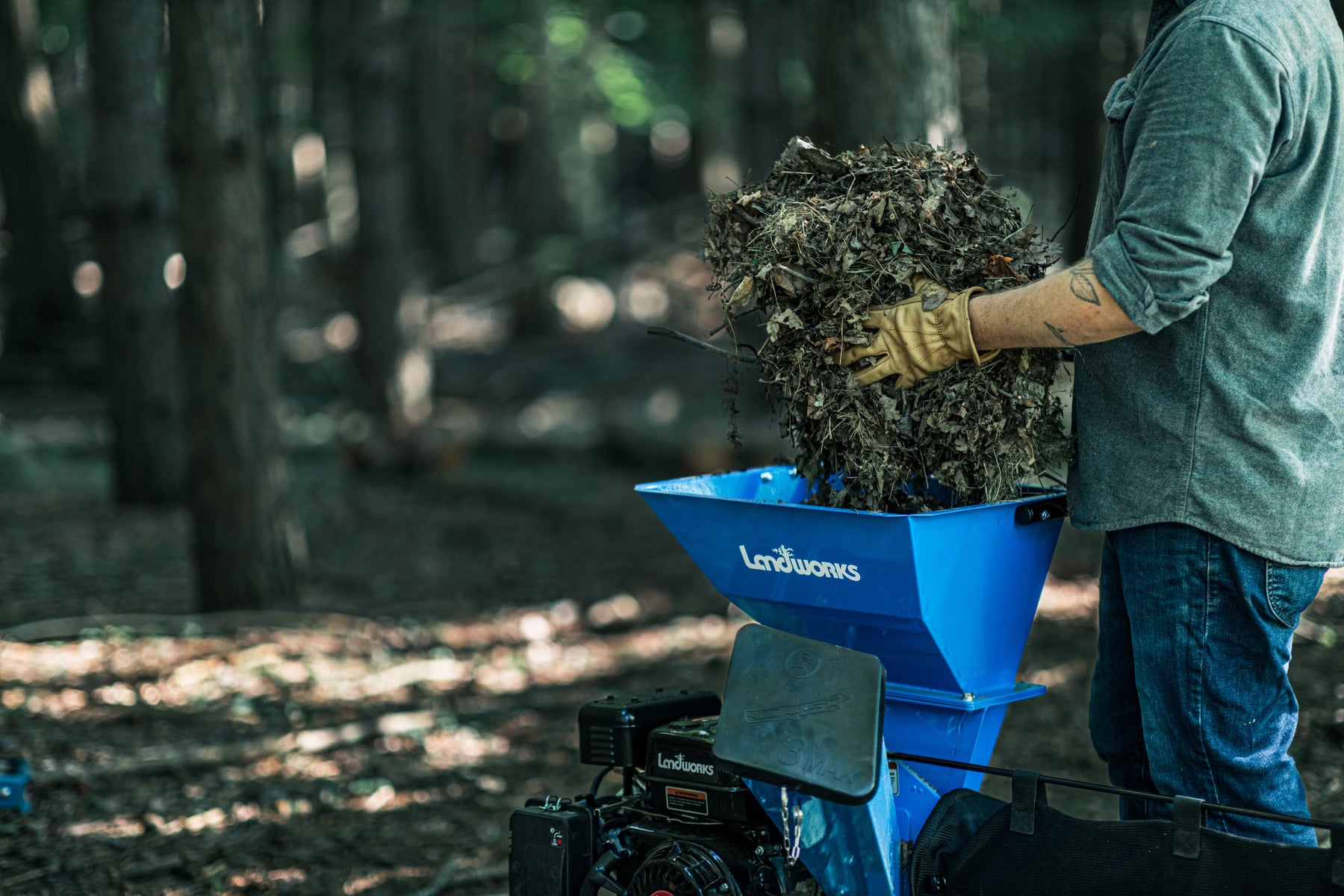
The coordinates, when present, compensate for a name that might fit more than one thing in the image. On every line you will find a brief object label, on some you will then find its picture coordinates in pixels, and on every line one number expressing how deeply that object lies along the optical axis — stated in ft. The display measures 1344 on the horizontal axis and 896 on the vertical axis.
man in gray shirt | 15.28
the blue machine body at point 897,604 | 16.92
